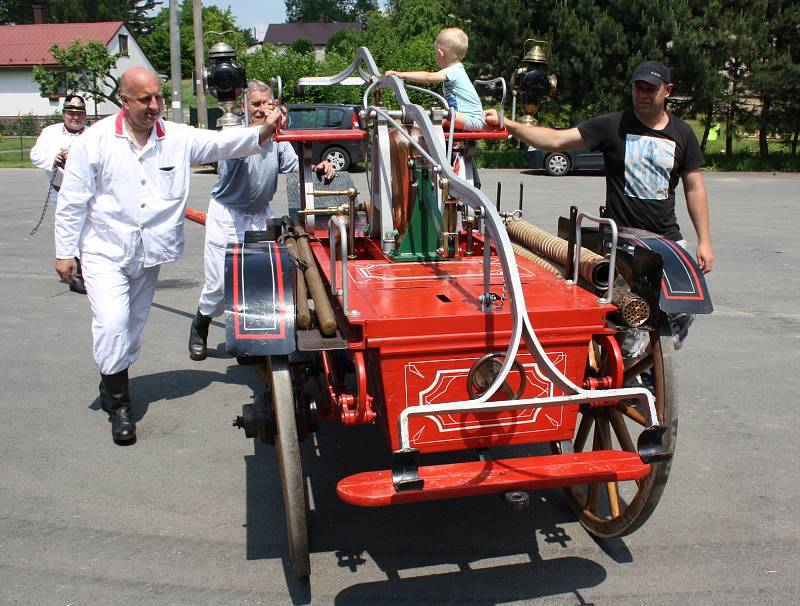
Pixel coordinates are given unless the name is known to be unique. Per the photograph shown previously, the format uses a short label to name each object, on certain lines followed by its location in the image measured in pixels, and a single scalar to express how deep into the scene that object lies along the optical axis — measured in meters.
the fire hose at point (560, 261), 3.37
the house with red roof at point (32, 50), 52.31
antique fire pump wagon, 2.83
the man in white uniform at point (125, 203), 4.45
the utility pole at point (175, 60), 23.13
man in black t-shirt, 4.35
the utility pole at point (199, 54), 22.34
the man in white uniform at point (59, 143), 7.82
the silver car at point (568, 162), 21.51
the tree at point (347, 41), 46.76
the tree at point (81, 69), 35.38
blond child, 5.56
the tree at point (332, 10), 133.12
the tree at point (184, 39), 60.19
